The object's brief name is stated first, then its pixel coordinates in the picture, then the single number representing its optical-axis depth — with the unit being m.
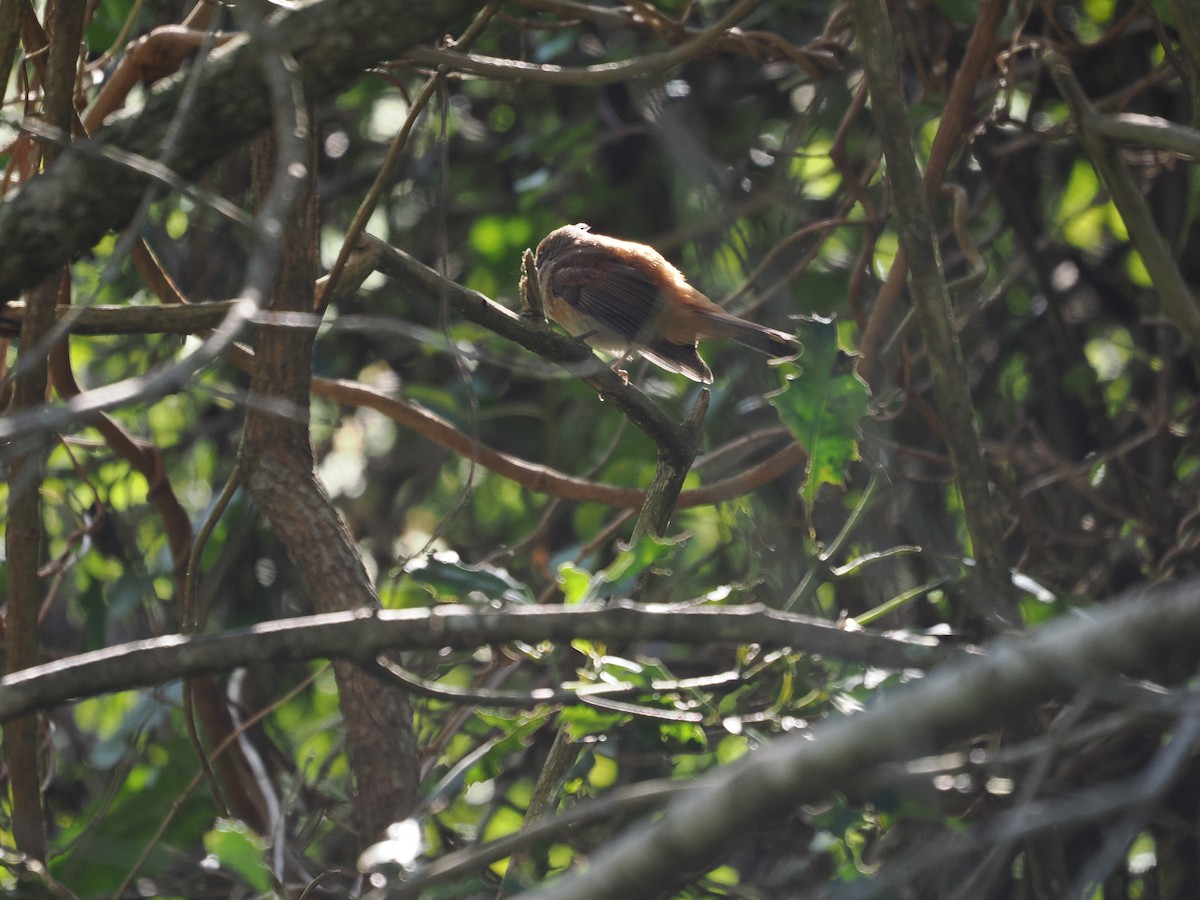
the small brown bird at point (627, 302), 8.66
